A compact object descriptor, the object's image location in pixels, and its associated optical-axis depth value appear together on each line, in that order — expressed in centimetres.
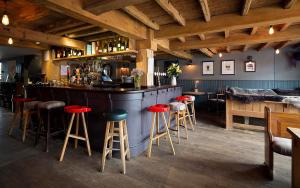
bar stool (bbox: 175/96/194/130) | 432
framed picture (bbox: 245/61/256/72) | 713
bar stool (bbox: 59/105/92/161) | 273
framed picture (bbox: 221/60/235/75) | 751
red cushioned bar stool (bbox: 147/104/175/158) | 286
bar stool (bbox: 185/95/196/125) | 447
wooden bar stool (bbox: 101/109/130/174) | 242
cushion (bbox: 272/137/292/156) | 199
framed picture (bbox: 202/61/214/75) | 793
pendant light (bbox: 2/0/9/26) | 294
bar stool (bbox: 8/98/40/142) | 359
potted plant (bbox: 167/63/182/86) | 491
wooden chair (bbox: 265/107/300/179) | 210
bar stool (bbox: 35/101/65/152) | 310
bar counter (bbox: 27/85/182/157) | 291
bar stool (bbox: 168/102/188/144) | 338
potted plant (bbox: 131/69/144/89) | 352
